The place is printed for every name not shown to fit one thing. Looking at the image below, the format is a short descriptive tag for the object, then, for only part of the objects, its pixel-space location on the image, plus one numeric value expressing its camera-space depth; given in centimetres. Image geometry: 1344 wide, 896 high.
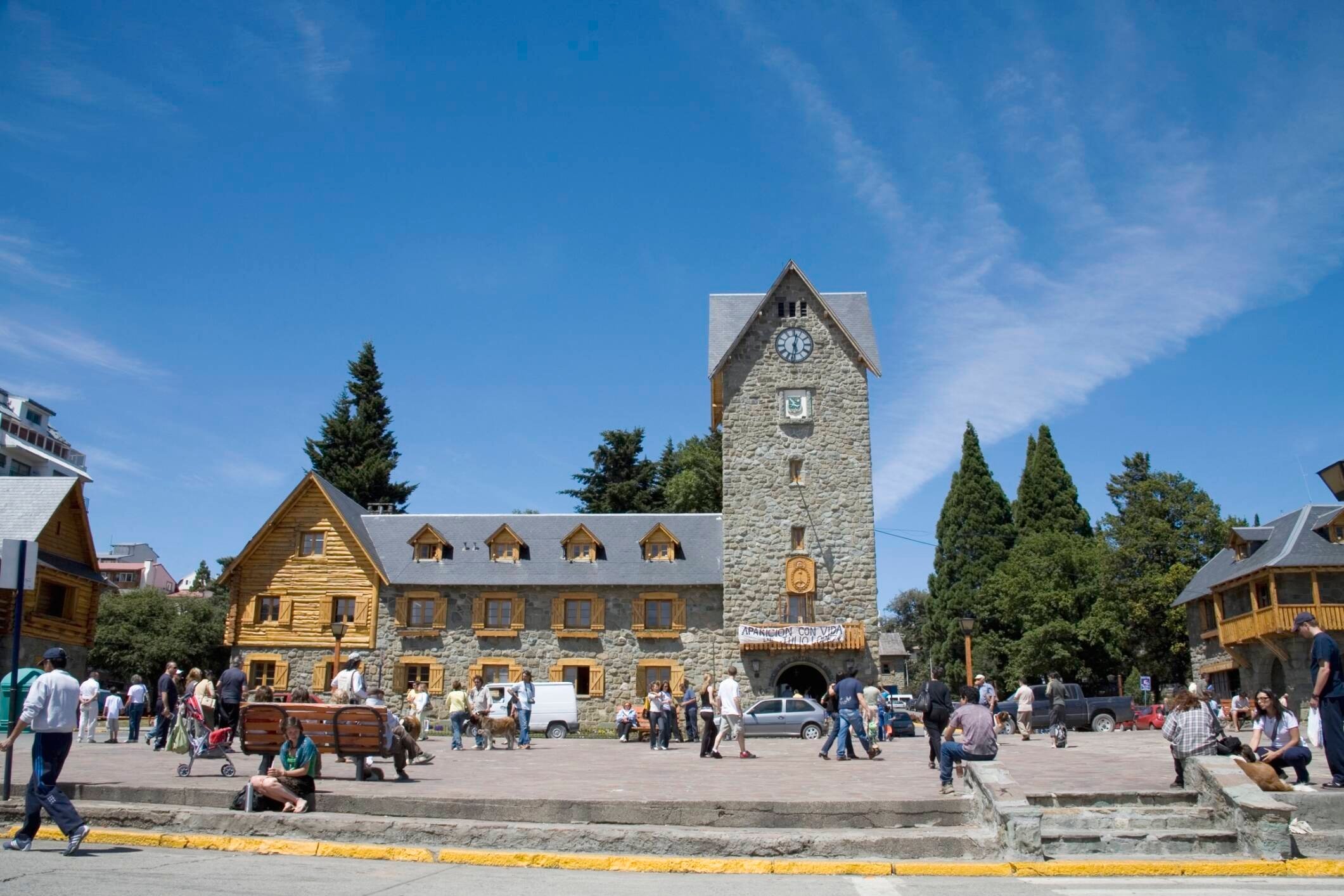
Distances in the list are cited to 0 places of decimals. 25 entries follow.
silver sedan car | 3266
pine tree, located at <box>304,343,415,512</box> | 6356
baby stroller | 1505
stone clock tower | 3922
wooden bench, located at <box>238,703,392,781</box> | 1320
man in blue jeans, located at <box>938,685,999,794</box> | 1259
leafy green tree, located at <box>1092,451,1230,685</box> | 5047
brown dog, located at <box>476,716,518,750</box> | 2212
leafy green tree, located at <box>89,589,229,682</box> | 5866
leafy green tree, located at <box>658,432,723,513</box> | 6353
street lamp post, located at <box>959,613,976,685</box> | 2898
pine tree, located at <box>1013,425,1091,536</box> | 6122
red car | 3800
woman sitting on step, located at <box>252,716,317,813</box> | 1080
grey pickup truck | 3422
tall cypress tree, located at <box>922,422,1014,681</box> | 6041
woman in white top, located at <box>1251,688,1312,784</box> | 1158
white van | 3431
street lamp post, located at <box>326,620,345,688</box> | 3381
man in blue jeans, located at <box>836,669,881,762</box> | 2002
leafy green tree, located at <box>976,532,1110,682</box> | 5047
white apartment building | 7562
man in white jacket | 926
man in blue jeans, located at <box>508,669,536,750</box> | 2362
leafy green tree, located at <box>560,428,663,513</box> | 6700
